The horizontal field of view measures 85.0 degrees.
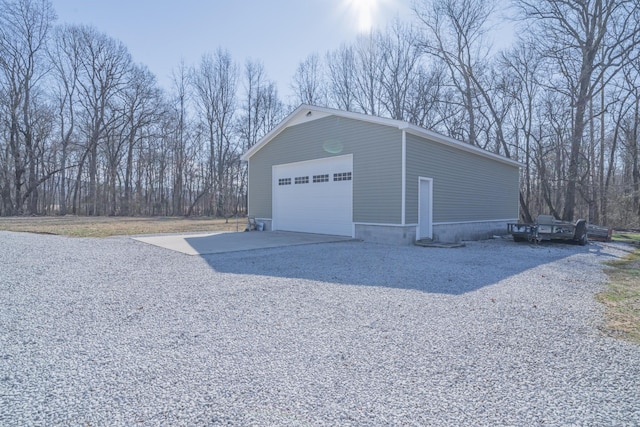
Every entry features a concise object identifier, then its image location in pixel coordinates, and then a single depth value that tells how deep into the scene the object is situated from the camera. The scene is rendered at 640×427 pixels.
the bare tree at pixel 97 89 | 27.91
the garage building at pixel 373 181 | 10.23
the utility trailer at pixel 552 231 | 11.20
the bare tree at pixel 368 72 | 25.94
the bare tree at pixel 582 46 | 16.48
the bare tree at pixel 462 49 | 21.34
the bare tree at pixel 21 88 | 25.00
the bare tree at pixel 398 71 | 24.84
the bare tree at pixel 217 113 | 31.58
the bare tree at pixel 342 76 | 27.08
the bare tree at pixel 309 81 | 28.81
